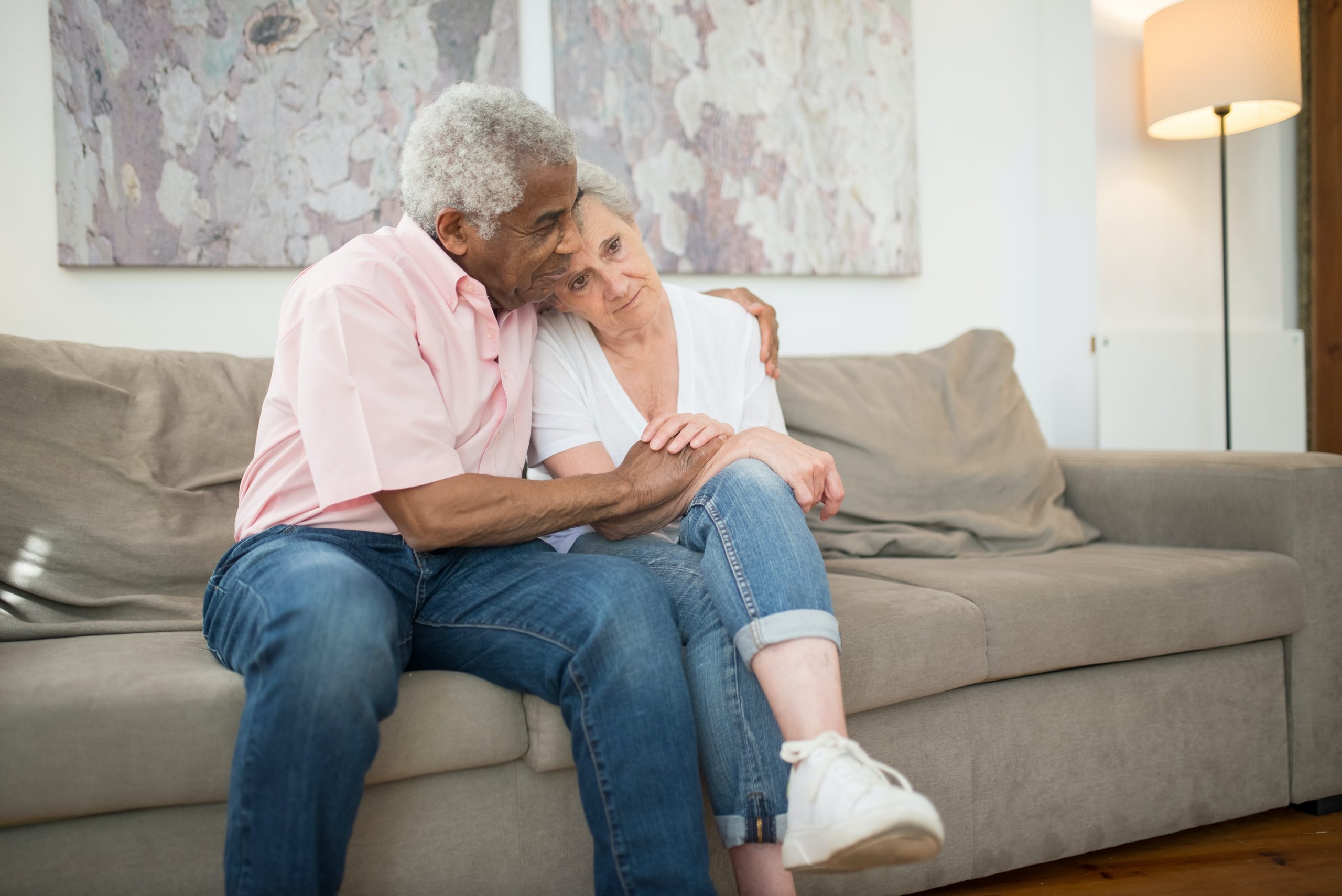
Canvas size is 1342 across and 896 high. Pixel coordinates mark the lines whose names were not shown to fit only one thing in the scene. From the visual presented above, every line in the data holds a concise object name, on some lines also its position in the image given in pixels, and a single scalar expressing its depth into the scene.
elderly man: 0.95
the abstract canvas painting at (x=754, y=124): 2.24
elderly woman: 0.97
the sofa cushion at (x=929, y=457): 1.95
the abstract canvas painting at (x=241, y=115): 1.85
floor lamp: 2.41
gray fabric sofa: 1.08
